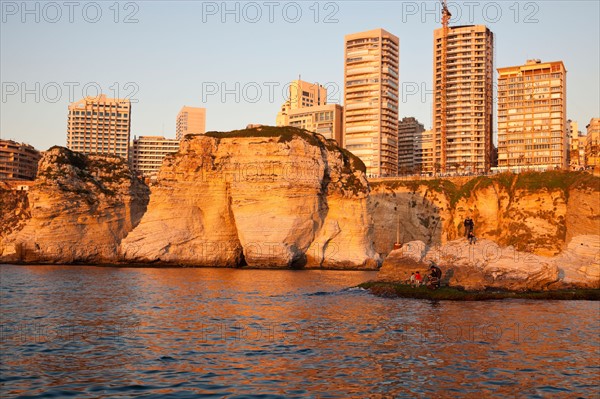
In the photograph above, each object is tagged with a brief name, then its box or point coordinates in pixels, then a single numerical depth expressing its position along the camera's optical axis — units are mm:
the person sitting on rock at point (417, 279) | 37475
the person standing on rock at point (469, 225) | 41503
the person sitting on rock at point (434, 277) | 36562
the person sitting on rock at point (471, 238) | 40869
